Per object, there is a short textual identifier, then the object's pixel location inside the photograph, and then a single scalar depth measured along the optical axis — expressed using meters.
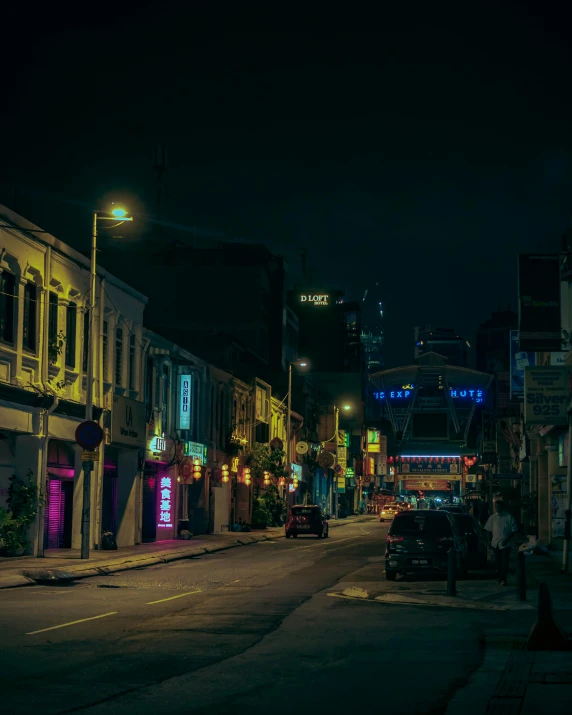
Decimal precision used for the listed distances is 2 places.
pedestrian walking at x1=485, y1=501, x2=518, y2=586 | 24.20
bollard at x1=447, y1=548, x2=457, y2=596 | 20.38
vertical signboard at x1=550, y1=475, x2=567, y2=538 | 34.94
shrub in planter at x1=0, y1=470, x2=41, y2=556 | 30.59
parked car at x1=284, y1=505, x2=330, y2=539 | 53.44
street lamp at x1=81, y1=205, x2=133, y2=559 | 30.73
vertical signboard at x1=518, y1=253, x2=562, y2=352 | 32.44
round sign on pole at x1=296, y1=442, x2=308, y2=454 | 80.88
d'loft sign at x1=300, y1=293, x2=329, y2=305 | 161.50
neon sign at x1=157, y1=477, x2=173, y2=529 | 46.19
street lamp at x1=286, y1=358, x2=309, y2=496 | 70.52
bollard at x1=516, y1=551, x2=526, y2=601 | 19.67
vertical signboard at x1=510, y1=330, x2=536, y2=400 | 51.53
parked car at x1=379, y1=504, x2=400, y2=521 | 92.38
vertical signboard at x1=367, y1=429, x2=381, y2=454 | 151.75
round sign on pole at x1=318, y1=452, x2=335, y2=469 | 91.00
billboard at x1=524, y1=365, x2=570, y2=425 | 30.72
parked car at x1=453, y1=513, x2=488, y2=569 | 30.08
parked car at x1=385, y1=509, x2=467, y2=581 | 25.64
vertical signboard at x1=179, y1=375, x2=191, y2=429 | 47.69
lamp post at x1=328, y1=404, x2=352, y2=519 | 103.88
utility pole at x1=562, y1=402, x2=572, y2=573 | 26.97
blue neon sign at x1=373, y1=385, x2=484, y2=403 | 189.12
